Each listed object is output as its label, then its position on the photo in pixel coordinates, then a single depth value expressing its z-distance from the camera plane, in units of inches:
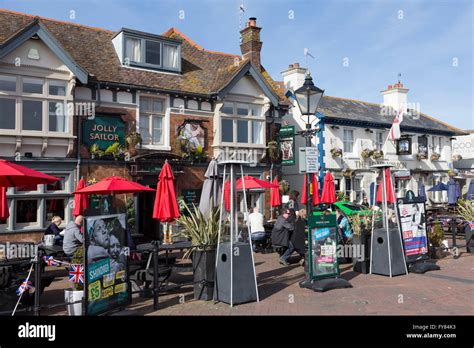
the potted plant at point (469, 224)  506.0
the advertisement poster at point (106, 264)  242.8
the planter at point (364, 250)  402.3
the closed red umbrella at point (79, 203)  513.3
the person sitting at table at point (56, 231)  441.4
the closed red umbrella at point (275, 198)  673.0
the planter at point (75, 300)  257.4
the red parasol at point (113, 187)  432.1
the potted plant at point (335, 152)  888.3
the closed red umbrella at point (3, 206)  365.4
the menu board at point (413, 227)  402.0
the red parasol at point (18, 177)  305.3
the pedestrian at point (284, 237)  448.8
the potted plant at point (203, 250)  304.8
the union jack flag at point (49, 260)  270.6
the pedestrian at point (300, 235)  438.0
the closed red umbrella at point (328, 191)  692.3
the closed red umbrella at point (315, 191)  634.8
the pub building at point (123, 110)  532.4
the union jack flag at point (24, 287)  260.4
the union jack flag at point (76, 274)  261.4
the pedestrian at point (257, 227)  520.4
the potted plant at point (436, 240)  469.0
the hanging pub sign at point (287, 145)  754.8
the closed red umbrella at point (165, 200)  435.8
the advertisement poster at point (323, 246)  338.0
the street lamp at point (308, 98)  361.1
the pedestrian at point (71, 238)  339.7
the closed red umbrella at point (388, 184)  400.9
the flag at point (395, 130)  868.6
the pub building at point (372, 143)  903.1
